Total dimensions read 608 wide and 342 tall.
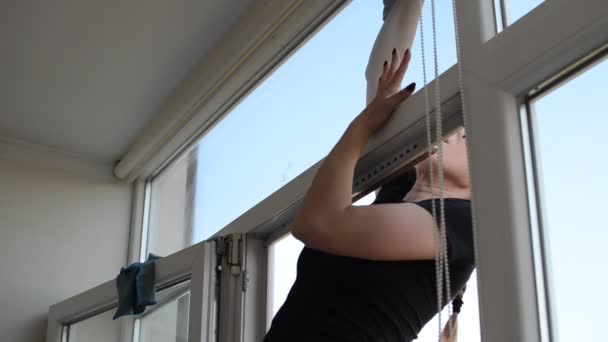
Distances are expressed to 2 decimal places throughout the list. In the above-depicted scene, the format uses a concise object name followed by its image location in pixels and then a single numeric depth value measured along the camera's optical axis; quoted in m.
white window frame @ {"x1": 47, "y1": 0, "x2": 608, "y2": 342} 2.38
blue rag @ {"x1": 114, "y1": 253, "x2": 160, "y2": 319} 3.62
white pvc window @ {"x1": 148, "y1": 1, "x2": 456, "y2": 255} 3.23
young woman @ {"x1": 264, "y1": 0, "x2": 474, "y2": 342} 2.57
